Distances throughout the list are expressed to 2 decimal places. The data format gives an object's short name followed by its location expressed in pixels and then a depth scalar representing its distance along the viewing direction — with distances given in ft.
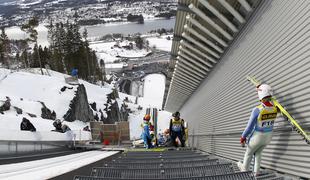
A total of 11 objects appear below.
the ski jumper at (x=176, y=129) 52.79
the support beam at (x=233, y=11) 41.52
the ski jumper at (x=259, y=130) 23.63
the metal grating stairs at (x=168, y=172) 17.44
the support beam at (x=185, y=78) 86.01
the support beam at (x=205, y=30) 52.05
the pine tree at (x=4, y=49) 256.73
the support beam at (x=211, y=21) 48.62
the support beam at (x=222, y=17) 45.30
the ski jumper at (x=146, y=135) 52.01
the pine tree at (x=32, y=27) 217.97
